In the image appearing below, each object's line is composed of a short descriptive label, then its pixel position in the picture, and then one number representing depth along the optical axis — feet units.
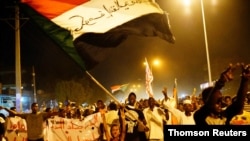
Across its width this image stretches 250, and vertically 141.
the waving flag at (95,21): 22.54
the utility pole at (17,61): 57.93
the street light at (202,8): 64.39
